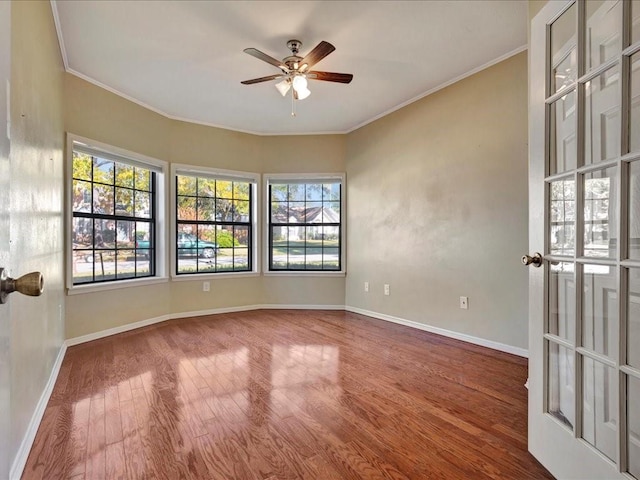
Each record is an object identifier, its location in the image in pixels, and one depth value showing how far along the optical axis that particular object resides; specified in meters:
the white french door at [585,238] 1.08
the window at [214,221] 4.45
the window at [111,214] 3.34
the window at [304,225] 5.01
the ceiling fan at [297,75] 2.66
